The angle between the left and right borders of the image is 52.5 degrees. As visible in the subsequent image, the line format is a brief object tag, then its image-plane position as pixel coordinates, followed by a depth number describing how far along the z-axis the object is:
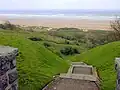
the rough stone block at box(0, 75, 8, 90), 2.37
